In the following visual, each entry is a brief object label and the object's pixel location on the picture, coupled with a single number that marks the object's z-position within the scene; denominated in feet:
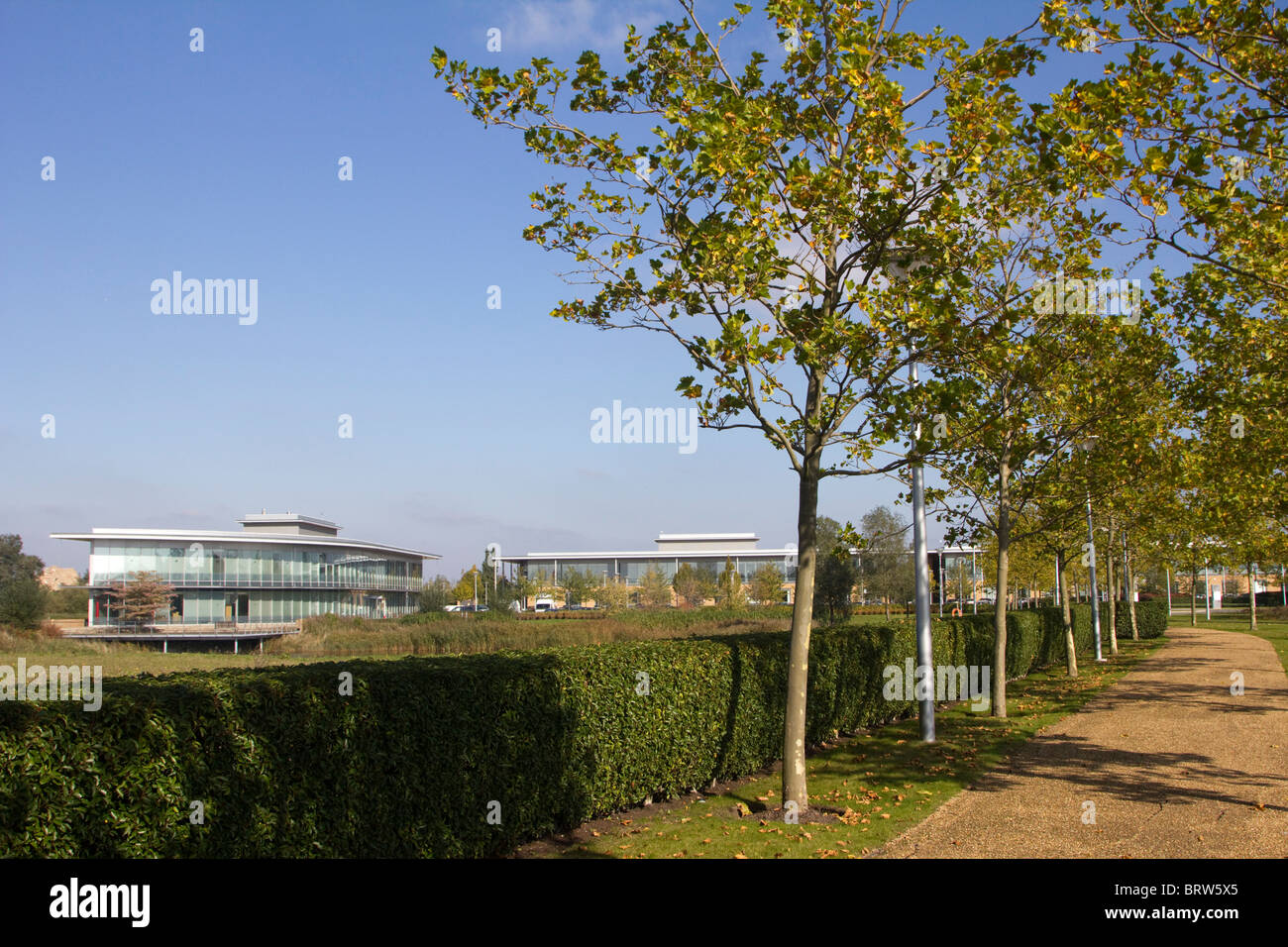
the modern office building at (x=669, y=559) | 336.90
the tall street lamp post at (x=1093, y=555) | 62.31
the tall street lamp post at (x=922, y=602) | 44.88
